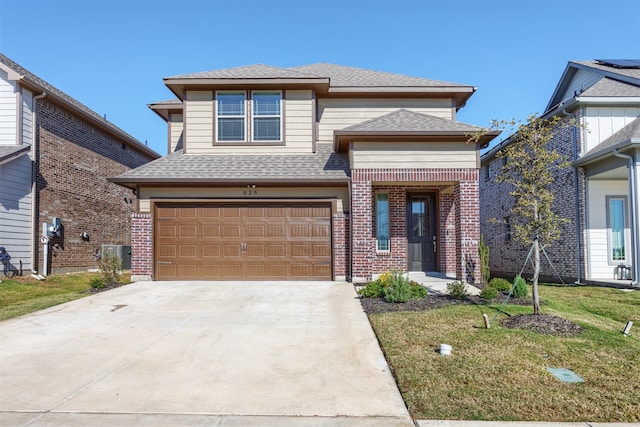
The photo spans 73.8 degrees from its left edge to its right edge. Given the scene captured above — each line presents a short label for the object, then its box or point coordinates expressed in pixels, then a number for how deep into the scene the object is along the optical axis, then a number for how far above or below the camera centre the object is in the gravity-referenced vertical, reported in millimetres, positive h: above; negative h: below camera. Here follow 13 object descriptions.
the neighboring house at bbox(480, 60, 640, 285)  12555 +1280
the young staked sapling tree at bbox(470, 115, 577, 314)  7172 +735
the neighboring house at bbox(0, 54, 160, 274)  13047 +1815
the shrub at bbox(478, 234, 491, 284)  9992 -857
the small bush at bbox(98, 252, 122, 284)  11343 -1113
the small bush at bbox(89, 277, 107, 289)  10781 -1443
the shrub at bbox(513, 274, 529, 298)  9070 -1396
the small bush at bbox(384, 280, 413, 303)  8703 -1391
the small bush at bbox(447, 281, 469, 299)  9062 -1429
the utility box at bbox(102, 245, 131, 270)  16558 -1002
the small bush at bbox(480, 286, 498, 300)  8789 -1423
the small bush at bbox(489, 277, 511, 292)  9609 -1371
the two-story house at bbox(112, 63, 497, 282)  11688 +1229
